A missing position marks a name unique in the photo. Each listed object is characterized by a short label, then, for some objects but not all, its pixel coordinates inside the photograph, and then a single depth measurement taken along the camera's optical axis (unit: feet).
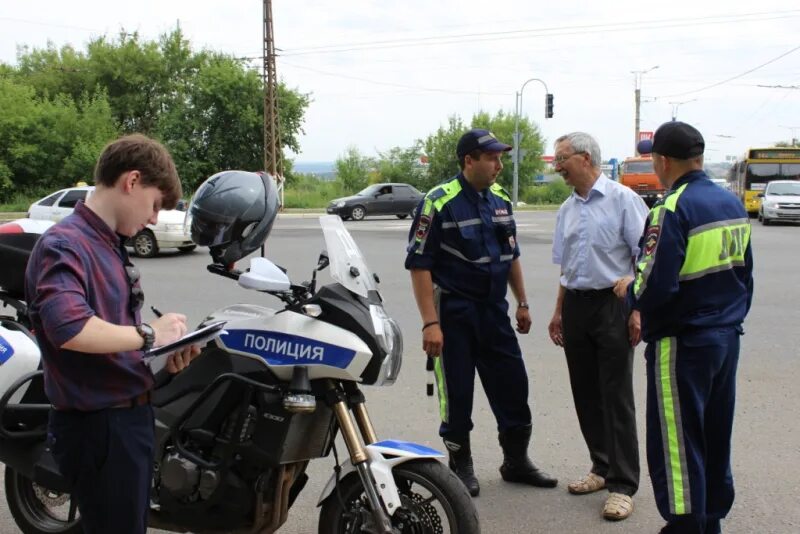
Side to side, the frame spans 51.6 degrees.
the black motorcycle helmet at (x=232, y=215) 9.18
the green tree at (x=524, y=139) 198.15
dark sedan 100.48
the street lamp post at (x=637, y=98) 187.91
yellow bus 97.88
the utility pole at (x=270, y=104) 118.11
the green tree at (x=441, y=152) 192.44
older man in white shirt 13.65
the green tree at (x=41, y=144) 127.24
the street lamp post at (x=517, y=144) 125.24
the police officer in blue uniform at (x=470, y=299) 13.82
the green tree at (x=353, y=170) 190.70
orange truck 109.68
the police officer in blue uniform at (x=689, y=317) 10.66
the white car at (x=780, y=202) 80.94
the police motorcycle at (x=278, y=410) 9.32
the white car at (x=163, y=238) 49.75
